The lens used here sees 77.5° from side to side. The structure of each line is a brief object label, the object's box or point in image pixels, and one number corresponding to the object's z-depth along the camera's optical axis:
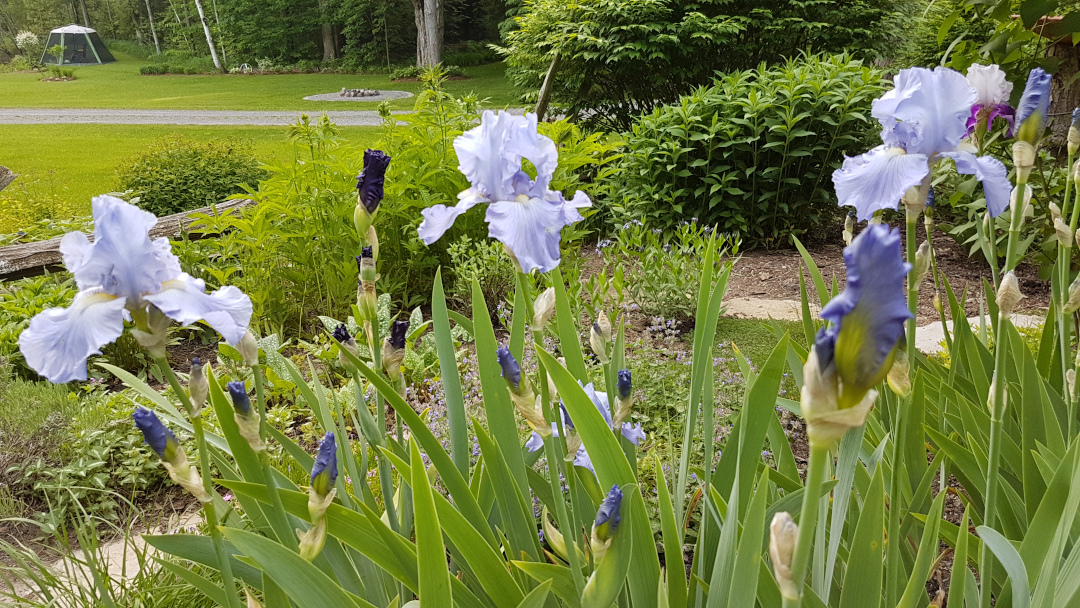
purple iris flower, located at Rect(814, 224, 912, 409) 0.40
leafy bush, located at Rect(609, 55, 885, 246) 4.41
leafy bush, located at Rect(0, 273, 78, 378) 3.06
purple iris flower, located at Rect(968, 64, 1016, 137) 1.20
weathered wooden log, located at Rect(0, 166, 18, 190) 5.52
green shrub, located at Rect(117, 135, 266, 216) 6.27
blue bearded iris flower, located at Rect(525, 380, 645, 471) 1.21
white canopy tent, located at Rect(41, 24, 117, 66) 27.55
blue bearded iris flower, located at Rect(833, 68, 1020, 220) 0.92
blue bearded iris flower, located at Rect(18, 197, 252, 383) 0.64
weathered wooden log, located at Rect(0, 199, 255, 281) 3.68
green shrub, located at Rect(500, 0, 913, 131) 5.77
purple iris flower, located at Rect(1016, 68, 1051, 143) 0.96
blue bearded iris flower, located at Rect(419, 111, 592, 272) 0.83
